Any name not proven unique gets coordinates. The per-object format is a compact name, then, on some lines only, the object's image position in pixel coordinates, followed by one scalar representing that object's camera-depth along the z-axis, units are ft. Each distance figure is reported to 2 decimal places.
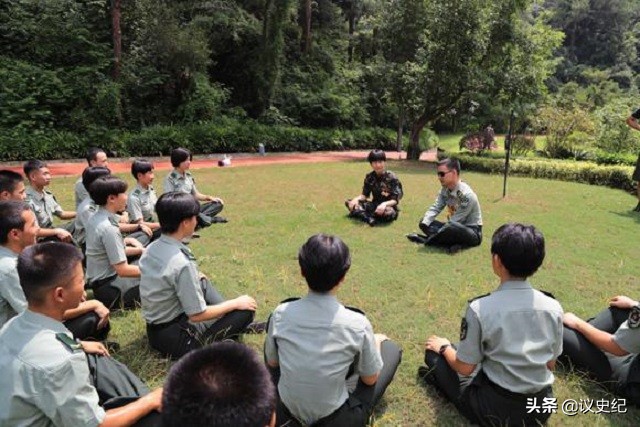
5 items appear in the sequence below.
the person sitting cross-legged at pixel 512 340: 8.68
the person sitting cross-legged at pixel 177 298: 10.78
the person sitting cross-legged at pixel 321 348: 8.00
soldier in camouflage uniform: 25.61
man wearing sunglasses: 21.04
